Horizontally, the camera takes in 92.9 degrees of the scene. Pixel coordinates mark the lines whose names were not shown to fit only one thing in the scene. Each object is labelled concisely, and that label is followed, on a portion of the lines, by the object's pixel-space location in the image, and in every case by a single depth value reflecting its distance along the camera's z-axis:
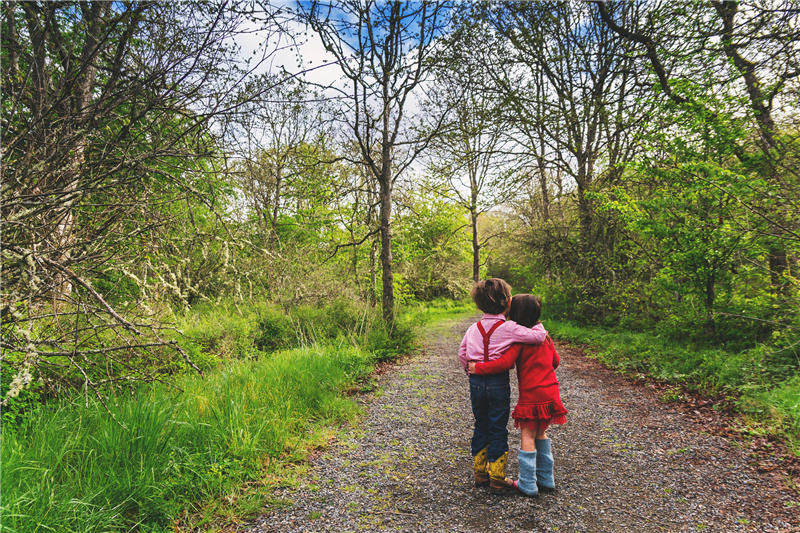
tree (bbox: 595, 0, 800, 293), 4.47
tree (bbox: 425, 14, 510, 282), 9.13
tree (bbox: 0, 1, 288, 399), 2.49
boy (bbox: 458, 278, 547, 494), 3.08
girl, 3.00
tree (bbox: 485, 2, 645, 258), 10.16
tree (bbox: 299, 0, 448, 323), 8.07
